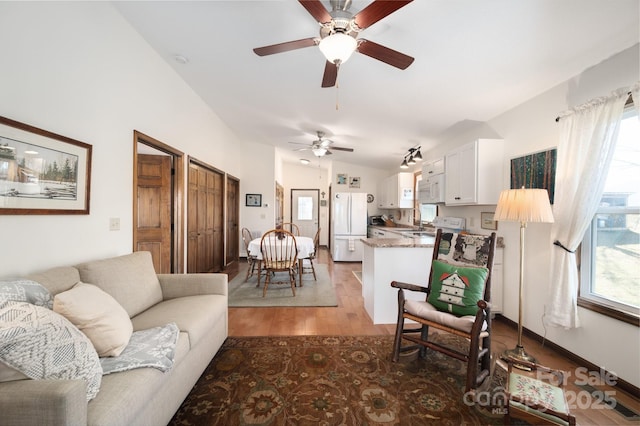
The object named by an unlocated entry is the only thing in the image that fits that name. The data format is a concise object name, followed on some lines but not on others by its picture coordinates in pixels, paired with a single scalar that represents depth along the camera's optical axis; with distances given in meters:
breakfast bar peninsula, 2.74
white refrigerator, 6.00
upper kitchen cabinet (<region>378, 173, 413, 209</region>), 5.31
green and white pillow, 1.93
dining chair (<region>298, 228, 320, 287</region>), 4.00
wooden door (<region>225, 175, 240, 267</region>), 5.52
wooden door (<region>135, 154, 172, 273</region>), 3.27
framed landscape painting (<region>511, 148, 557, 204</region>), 2.30
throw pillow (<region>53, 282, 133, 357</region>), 1.24
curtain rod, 1.68
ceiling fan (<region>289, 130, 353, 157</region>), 4.43
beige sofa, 0.84
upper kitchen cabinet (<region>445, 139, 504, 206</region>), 2.90
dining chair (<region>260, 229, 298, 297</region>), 3.62
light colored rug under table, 3.30
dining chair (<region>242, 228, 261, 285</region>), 3.86
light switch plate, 2.20
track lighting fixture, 4.13
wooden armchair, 1.72
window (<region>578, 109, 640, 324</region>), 1.78
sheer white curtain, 1.84
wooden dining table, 3.82
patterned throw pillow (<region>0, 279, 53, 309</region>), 1.14
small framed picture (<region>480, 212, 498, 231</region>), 2.99
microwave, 3.69
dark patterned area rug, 1.49
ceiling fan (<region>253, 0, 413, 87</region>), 1.37
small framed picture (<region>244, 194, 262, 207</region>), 6.12
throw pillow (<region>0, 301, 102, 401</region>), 0.93
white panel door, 8.30
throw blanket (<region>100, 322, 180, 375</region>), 1.20
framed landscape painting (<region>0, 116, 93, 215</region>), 1.41
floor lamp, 1.98
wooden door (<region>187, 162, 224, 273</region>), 3.76
